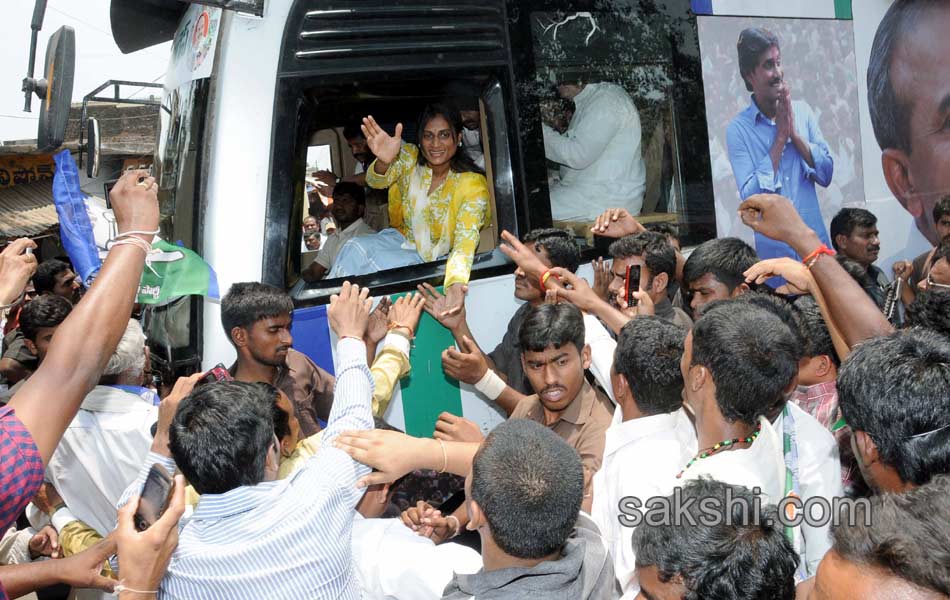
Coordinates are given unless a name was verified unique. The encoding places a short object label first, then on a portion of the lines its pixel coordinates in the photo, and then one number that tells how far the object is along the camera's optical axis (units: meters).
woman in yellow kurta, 3.90
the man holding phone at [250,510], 1.93
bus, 3.40
